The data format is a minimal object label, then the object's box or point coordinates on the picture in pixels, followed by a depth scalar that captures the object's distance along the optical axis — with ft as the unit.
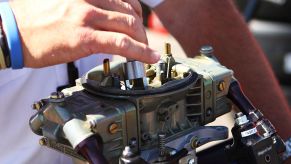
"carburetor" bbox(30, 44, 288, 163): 2.25
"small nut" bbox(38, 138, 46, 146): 2.41
